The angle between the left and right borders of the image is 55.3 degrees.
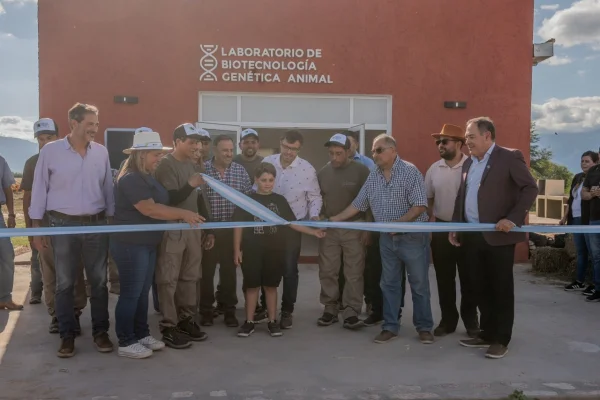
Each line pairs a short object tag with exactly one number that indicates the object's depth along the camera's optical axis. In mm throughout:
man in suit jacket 4516
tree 44719
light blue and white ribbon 4383
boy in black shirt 5195
